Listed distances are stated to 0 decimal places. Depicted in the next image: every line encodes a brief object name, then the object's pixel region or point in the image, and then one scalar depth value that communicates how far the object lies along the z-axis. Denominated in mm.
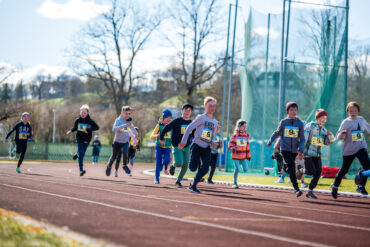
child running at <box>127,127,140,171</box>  23222
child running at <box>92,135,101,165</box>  39531
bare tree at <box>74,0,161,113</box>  42375
